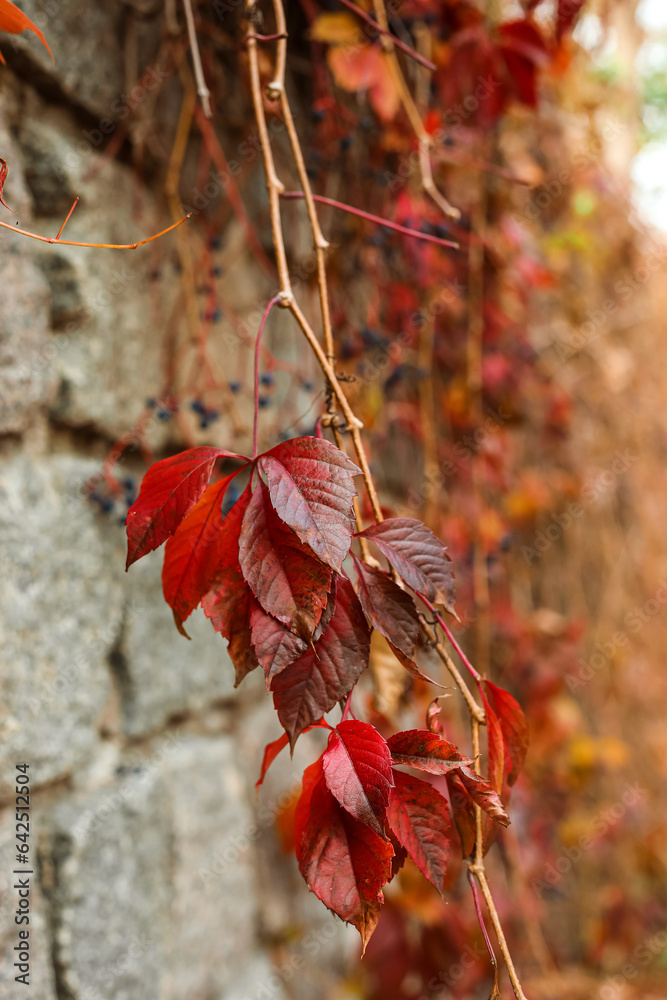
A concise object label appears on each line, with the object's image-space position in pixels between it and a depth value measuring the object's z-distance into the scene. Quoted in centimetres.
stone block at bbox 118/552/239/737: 88
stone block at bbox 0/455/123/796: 70
